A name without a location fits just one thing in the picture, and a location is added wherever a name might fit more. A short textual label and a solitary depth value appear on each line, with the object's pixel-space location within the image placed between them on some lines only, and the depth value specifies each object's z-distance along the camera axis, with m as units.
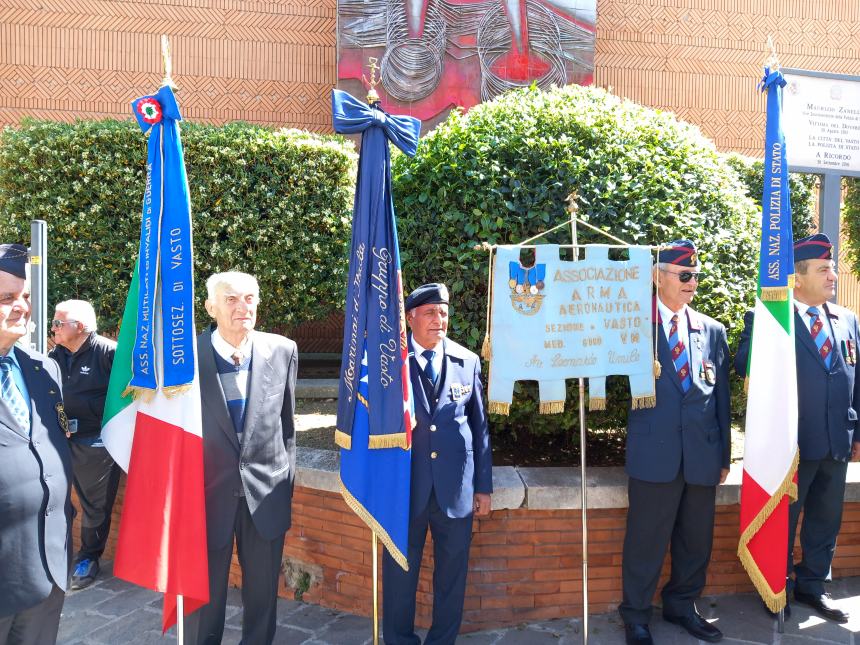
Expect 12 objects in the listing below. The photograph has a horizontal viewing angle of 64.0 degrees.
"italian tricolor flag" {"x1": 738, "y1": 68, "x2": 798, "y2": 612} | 3.76
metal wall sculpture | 10.64
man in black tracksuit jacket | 4.59
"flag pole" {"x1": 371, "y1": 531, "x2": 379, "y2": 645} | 3.39
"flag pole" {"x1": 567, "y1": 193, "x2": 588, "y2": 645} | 3.56
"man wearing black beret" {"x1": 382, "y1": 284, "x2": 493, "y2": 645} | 3.43
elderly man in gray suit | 3.23
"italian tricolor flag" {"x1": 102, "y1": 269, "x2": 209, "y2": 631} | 3.09
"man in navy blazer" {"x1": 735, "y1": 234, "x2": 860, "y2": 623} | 3.95
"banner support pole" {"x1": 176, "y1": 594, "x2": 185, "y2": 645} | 3.03
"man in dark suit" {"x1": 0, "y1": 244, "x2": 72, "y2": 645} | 2.51
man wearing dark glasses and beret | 3.66
